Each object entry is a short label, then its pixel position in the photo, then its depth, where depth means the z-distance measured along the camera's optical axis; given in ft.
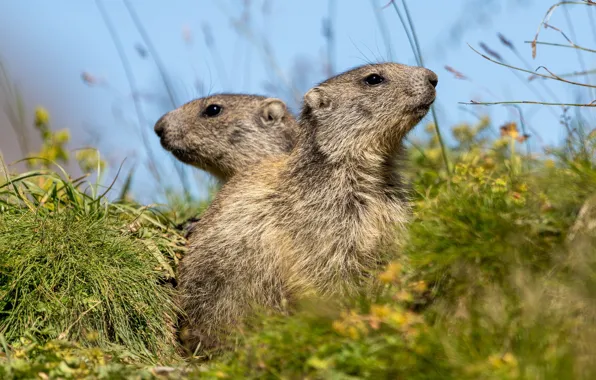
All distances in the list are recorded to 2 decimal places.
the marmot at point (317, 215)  40.34
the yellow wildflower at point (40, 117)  61.15
